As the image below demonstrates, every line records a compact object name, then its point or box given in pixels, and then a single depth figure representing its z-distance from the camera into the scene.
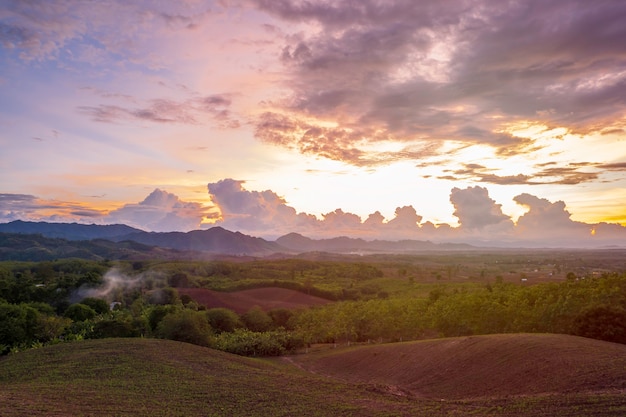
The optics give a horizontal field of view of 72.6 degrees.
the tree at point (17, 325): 52.44
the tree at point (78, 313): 72.31
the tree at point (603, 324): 41.80
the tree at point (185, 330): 56.16
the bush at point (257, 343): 60.12
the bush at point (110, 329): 59.44
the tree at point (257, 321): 77.56
